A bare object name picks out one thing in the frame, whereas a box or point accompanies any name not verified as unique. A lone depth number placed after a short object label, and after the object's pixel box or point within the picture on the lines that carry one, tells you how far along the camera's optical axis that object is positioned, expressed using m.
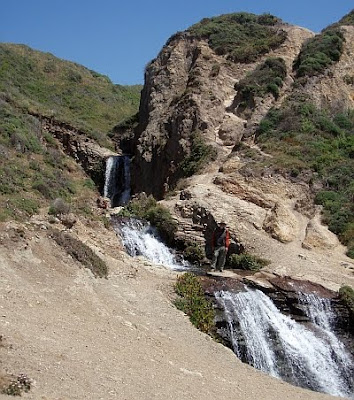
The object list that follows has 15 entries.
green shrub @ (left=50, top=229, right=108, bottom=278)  15.05
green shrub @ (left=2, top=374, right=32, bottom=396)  7.55
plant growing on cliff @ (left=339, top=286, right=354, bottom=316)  16.82
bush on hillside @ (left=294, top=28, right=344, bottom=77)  35.38
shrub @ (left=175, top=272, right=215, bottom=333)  14.72
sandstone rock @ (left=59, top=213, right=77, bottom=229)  17.72
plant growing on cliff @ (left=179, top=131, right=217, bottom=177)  29.20
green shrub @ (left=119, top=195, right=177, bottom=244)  22.11
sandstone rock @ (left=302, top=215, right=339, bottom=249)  22.09
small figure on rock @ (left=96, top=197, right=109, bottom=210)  26.27
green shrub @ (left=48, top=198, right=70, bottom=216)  17.97
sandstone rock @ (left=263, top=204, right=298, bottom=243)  22.05
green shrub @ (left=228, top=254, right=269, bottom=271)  19.83
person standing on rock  18.92
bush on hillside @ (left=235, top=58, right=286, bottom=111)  34.06
